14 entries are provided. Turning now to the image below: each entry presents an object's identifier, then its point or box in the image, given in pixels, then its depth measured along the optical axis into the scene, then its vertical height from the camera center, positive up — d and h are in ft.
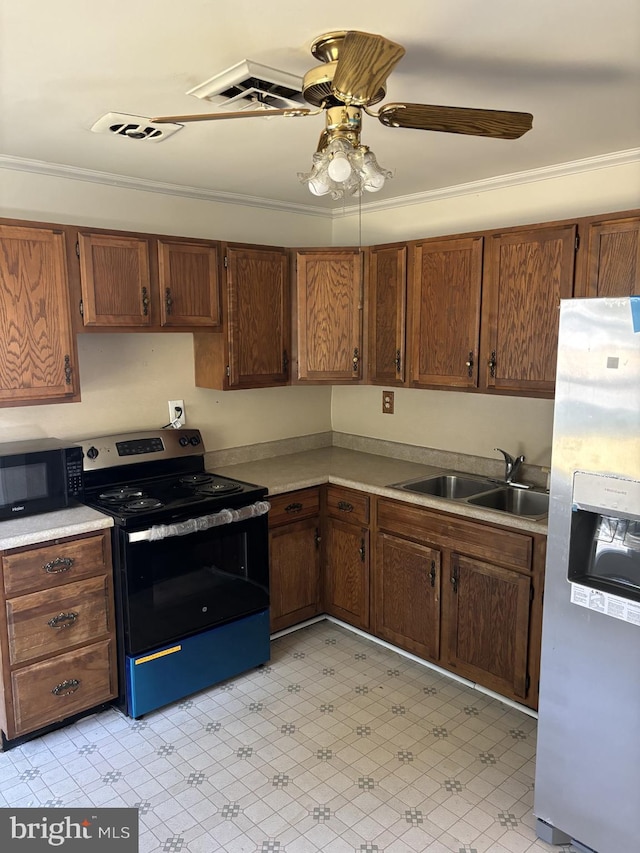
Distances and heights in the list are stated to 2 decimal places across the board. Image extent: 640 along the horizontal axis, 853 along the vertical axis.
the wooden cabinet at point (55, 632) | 7.69 -3.71
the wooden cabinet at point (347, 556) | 10.53 -3.65
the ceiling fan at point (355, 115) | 4.74 +1.90
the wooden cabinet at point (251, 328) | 10.35 +0.34
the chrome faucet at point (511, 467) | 9.96 -1.93
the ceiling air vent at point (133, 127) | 7.06 +2.61
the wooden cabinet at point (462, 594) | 8.38 -3.65
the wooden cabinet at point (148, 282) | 8.77 +1.00
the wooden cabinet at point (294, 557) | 10.39 -3.62
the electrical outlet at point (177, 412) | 10.88 -1.14
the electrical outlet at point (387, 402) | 12.28 -1.09
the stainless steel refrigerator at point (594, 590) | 5.61 -2.31
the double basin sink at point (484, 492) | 9.67 -2.38
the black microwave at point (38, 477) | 8.08 -1.75
